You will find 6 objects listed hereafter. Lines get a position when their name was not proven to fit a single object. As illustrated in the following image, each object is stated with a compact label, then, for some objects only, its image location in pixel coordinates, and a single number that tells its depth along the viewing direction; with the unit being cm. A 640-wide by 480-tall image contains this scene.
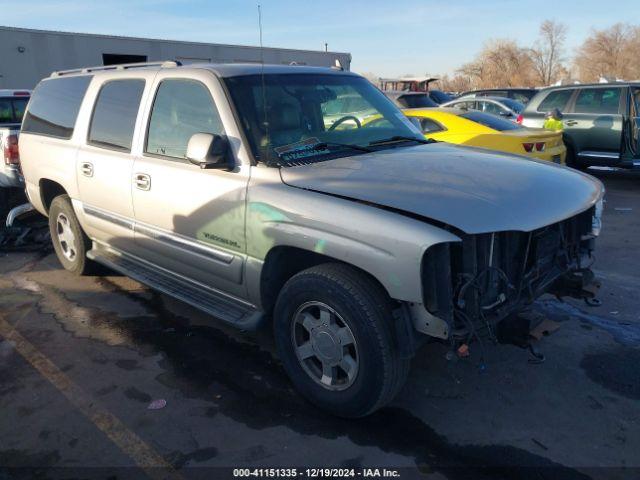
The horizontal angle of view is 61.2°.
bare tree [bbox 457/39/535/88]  6600
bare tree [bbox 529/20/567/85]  6888
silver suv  273
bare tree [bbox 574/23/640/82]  6625
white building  1983
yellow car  775
